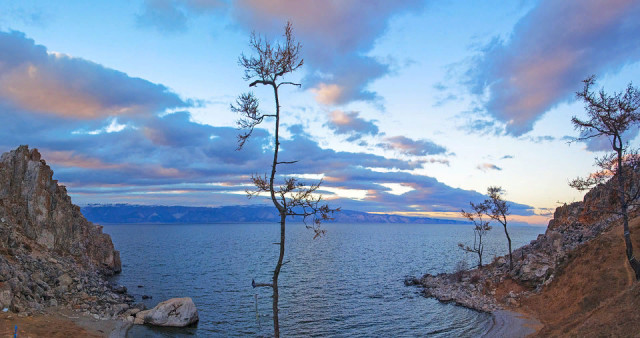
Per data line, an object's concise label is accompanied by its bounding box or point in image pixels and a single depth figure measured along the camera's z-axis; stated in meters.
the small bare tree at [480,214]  58.64
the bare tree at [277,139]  16.67
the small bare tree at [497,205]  54.72
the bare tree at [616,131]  23.78
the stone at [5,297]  28.50
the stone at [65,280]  40.97
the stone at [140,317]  37.67
